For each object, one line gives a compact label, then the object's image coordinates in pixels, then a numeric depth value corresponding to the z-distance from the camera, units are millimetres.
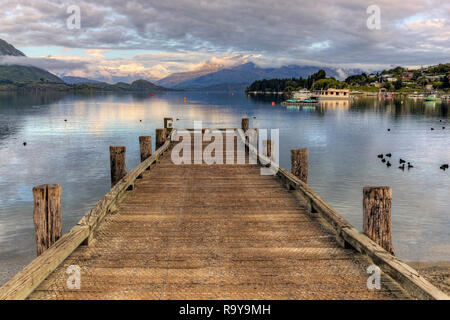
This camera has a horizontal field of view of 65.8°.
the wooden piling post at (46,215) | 6086
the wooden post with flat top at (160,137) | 20203
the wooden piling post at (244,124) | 23534
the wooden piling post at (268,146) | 15565
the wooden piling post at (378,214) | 6195
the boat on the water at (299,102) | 114688
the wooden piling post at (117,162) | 11930
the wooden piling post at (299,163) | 11867
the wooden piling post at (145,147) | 16047
